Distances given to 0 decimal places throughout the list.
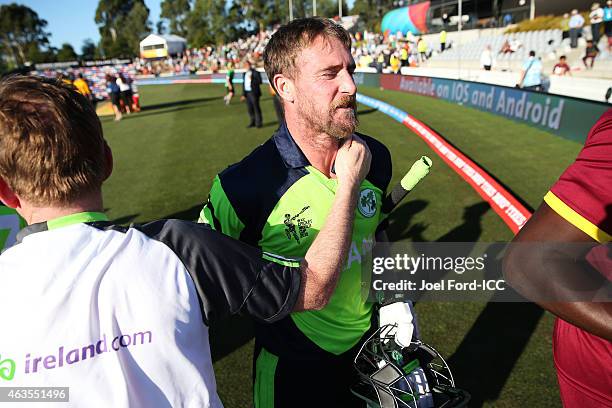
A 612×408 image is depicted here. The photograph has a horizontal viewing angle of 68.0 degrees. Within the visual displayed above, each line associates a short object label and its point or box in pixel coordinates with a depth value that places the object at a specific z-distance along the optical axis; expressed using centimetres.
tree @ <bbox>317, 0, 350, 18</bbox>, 8044
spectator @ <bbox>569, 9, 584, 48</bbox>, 2270
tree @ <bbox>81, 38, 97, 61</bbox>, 10199
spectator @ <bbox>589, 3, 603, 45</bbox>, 2083
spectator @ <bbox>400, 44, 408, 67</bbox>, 3169
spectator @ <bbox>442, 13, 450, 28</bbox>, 4241
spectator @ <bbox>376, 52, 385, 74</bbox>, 3192
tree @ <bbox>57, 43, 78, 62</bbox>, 8329
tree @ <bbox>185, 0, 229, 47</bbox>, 7840
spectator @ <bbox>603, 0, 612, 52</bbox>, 2011
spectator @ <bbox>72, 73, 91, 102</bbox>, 1747
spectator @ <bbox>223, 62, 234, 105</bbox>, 2085
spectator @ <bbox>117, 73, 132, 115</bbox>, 2007
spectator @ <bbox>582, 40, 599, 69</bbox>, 1942
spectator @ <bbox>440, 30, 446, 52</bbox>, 3466
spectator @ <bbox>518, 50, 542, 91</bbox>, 1611
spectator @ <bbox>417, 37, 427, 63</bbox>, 3344
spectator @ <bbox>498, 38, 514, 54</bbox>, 2636
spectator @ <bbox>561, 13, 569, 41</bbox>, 2443
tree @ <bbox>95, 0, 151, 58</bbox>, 10206
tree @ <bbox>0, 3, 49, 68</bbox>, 9256
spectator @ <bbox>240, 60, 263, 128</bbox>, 1446
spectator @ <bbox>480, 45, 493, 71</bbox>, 2441
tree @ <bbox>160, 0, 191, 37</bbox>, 11169
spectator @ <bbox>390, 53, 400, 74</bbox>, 2992
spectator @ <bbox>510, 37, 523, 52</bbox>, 2612
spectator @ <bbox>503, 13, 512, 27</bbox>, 3450
